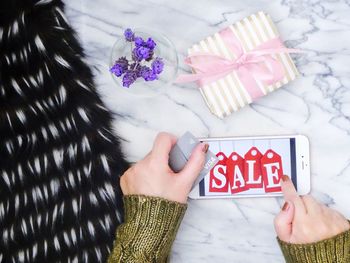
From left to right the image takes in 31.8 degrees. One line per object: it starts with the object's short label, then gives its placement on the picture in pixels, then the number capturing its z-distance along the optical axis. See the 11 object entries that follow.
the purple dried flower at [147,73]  0.91
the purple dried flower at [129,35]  0.91
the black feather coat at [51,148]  0.94
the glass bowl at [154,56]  0.96
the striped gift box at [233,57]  0.92
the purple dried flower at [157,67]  0.91
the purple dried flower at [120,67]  0.90
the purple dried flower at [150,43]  0.90
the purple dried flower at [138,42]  0.89
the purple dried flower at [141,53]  0.89
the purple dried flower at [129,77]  0.91
